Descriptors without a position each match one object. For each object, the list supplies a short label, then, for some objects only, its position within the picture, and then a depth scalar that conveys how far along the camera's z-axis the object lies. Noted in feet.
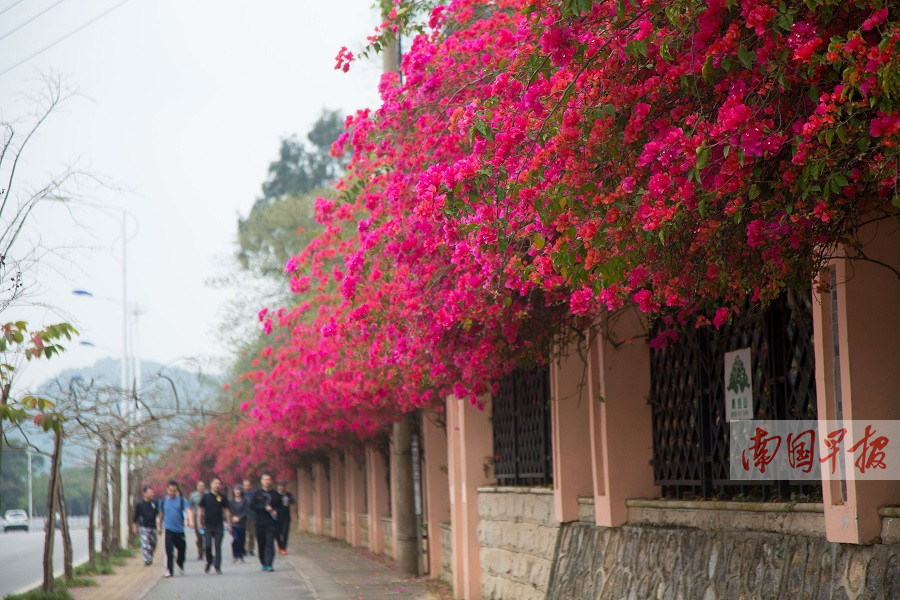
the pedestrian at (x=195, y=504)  80.26
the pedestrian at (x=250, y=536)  96.24
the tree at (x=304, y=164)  185.26
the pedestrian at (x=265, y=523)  70.33
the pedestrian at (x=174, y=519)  72.84
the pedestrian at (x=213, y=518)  72.54
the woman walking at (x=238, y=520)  77.20
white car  234.79
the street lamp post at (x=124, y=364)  134.20
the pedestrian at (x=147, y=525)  82.79
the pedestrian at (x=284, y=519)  77.15
